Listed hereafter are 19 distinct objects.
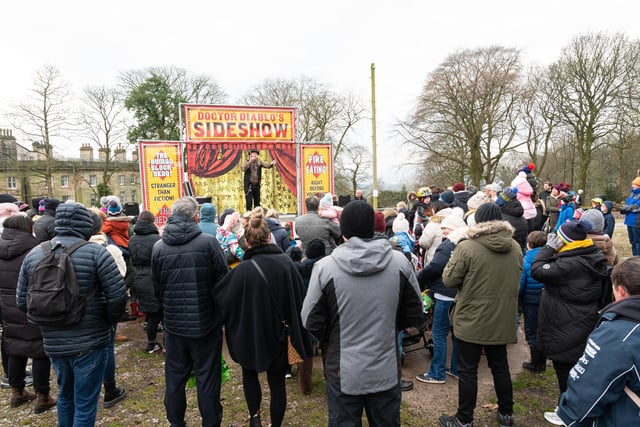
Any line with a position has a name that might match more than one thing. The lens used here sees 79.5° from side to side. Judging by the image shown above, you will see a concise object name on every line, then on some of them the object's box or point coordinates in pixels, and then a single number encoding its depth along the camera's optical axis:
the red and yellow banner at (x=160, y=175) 11.45
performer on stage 11.62
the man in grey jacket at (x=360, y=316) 2.18
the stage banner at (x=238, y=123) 12.07
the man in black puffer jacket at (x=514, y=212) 5.52
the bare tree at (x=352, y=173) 33.06
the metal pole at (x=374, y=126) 16.23
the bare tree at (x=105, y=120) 28.59
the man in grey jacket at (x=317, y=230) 4.58
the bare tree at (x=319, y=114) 32.22
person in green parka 3.01
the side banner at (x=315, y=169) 13.40
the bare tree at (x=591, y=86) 20.05
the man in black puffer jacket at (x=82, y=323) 2.76
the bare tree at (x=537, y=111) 22.42
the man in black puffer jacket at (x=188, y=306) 3.00
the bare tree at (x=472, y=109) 22.14
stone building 26.80
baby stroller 4.63
